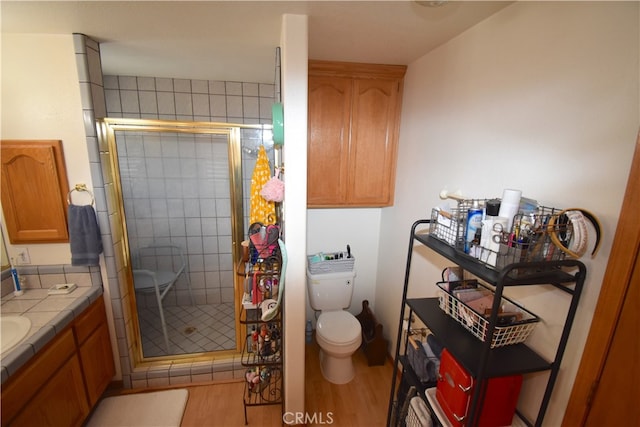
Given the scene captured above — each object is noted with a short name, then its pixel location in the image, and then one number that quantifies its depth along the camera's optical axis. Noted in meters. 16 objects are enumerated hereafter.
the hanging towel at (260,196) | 1.62
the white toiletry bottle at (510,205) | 0.84
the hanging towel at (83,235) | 1.55
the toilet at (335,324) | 1.85
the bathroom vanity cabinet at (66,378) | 1.09
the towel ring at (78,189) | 1.58
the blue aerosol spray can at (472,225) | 0.93
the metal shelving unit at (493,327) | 0.79
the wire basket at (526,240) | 0.78
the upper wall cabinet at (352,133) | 1.82
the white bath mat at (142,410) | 1.63
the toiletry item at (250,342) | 1.90
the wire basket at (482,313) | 0.93
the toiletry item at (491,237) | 0.83
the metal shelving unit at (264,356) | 1.62
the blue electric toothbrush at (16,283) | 1.54
